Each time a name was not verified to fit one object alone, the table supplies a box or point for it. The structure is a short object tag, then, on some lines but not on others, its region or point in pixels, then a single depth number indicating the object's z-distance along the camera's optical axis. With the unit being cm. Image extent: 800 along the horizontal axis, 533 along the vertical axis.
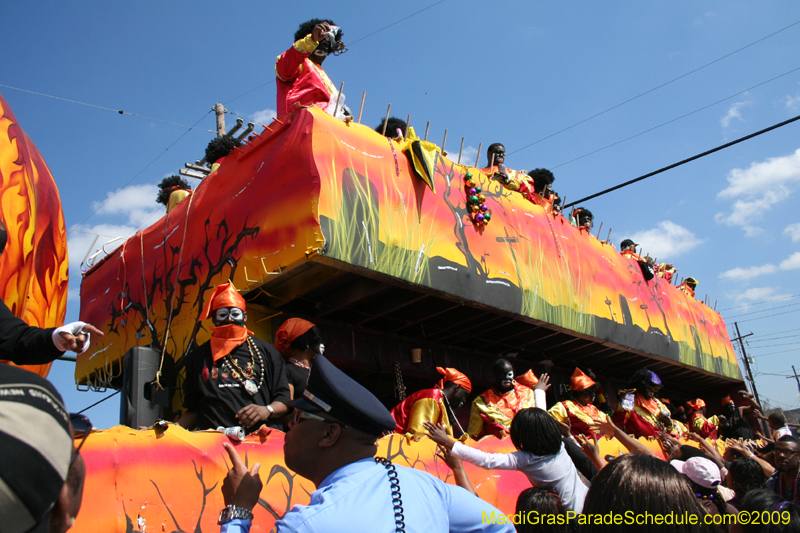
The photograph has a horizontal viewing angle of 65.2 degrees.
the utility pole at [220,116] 1402
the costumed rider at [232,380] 424
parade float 335
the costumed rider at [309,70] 646
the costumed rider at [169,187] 1019
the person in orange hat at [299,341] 552
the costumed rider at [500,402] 636
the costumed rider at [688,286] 1319
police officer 168
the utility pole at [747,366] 4008
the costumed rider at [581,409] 665
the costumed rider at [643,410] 814
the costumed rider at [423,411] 564
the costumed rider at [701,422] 1119
